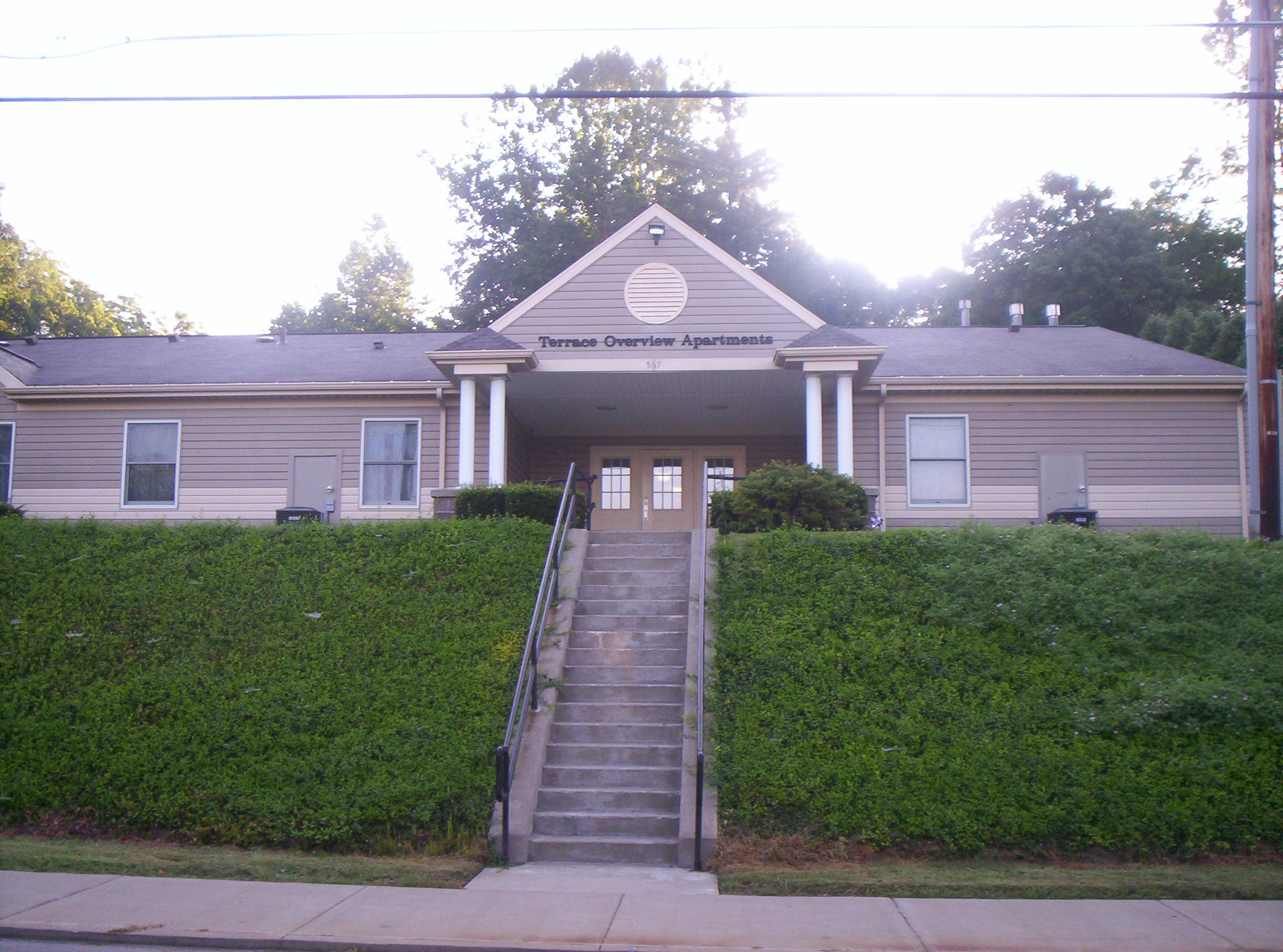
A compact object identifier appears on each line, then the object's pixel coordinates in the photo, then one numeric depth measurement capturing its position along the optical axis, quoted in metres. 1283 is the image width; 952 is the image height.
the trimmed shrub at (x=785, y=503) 12.55
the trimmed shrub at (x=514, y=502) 13.67
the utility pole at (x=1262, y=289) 11.91
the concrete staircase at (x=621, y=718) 8.39
